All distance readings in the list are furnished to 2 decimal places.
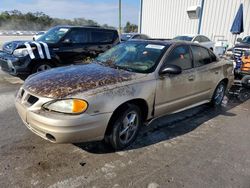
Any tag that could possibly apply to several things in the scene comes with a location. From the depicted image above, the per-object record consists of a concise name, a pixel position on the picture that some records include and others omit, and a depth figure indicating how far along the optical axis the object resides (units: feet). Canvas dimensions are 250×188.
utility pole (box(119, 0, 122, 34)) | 64.64
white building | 53.16
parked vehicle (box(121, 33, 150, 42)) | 52.27
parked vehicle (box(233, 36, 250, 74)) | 22.92
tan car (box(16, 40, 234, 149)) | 8.57
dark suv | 19.48
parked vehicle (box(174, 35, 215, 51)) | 42.34
